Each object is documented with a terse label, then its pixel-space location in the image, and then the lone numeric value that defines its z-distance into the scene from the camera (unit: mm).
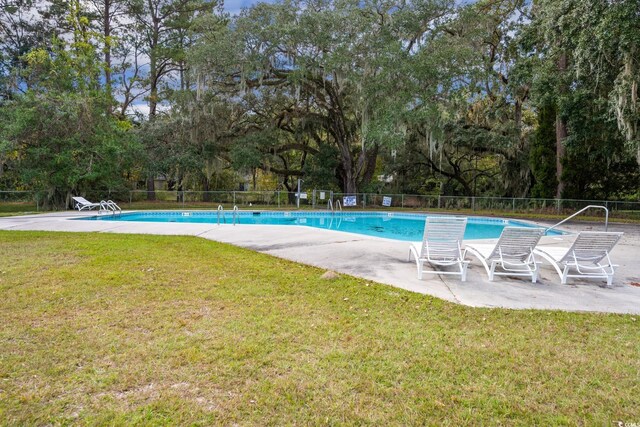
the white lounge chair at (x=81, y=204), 14016
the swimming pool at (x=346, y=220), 12695
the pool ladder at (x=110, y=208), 13158
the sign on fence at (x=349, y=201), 18531
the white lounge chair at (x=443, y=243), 4637
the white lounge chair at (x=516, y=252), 4488
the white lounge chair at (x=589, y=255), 4402
